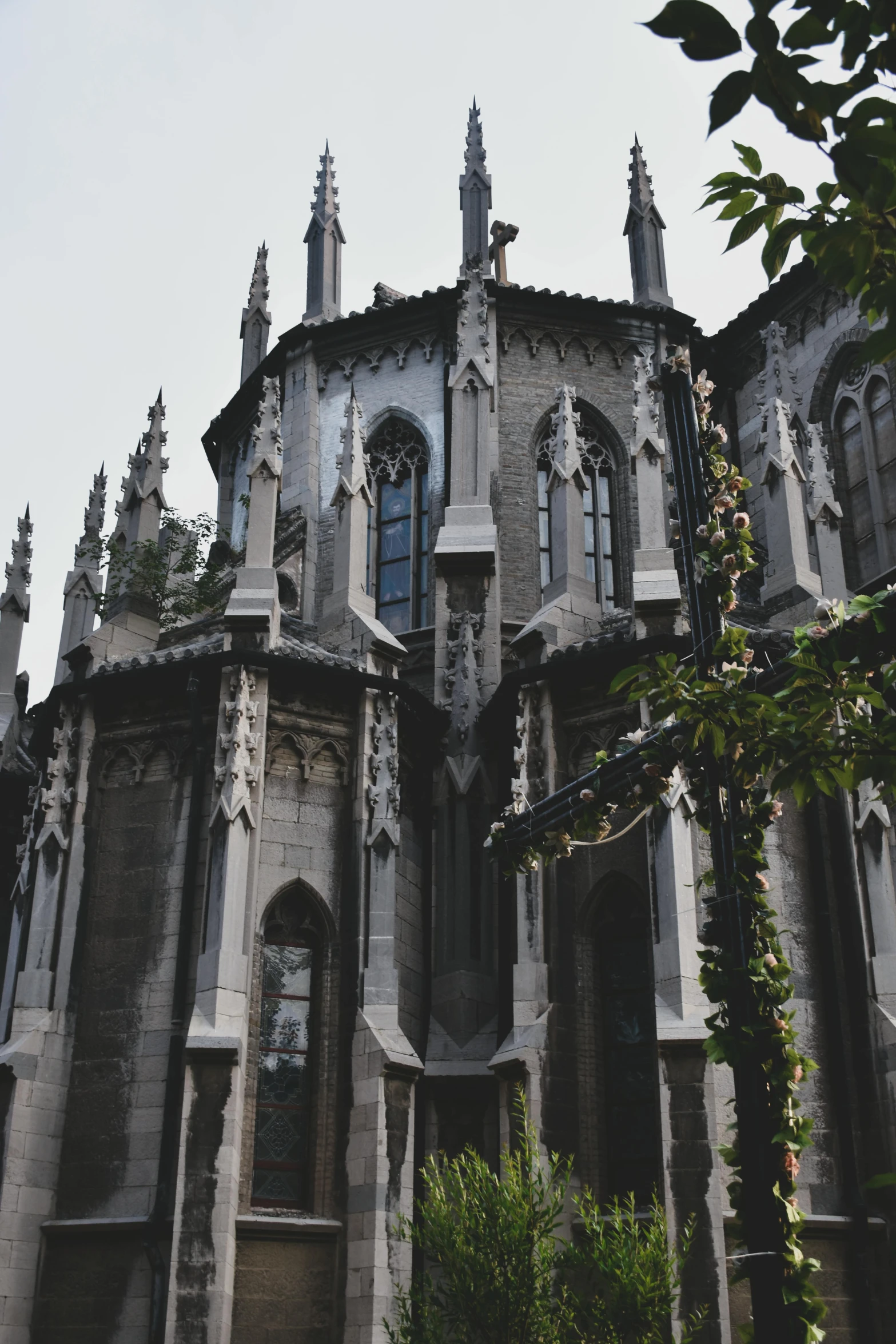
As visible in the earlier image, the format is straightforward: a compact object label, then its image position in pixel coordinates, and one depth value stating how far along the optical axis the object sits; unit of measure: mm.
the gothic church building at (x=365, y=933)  15969
